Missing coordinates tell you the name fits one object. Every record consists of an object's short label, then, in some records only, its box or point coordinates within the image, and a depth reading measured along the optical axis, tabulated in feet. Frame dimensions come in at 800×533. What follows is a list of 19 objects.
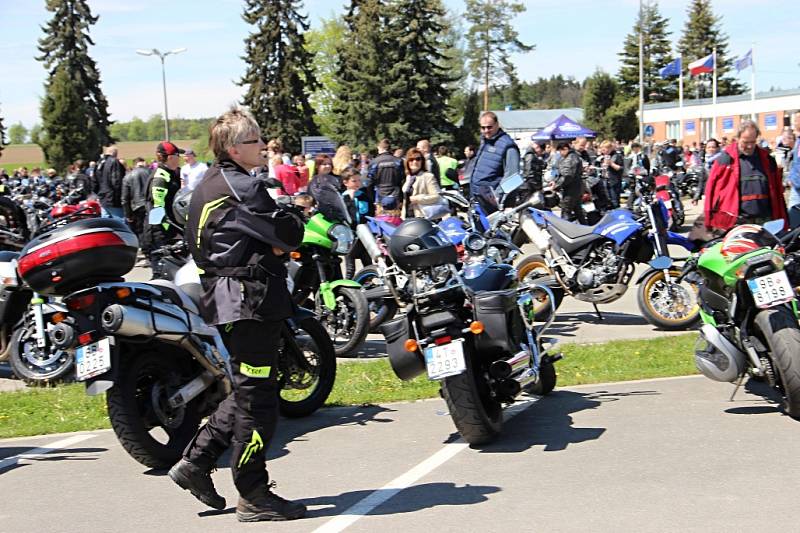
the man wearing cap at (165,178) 33.14
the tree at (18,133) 386.32
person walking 14.33
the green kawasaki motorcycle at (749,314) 18.57
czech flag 150.41
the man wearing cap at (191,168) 52.44
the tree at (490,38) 240.32
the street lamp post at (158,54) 150.26
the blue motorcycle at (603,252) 31.78
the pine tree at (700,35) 307.99
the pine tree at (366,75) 182.39
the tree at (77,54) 213.87
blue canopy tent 122.01
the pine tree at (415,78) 180.75
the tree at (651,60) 280.31
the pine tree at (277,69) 205.98
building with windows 192.24
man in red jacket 28.63
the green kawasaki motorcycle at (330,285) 27.73
